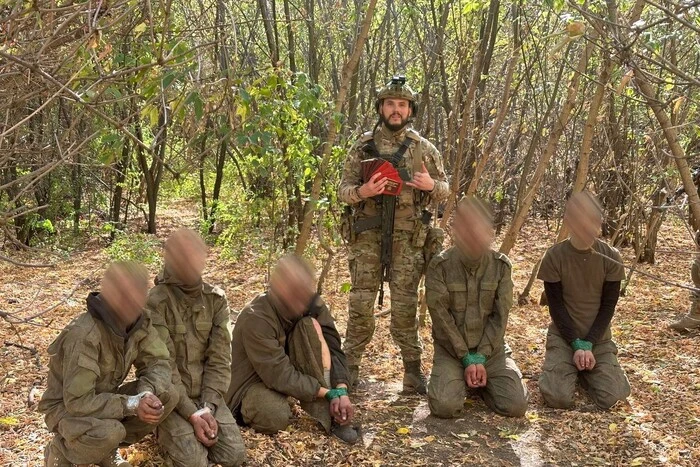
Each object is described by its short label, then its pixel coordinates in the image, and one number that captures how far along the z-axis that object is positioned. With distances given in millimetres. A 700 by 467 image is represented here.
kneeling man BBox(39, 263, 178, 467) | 3209
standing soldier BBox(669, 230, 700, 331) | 6137
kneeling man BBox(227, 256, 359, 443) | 4062
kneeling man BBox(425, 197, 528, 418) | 4496
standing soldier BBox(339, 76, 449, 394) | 4805
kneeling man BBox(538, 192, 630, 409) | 4625
